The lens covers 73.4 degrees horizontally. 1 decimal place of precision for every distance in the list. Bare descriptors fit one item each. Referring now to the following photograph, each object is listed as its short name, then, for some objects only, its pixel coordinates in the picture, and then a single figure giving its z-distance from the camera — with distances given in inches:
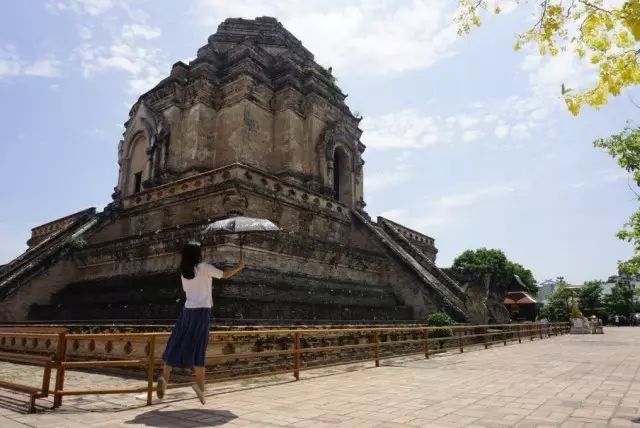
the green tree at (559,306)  1775.6
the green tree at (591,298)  2223.2
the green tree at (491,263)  1910.7
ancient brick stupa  482.6
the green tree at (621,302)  2221.9
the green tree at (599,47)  173.5
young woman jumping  205.9
